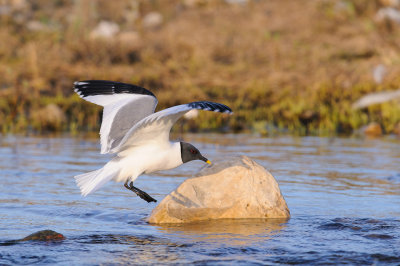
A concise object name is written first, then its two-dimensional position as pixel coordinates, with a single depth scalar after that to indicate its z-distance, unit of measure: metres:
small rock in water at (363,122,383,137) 29.33
